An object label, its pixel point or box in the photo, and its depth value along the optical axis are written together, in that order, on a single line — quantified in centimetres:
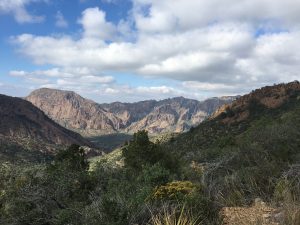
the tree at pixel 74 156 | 2122
